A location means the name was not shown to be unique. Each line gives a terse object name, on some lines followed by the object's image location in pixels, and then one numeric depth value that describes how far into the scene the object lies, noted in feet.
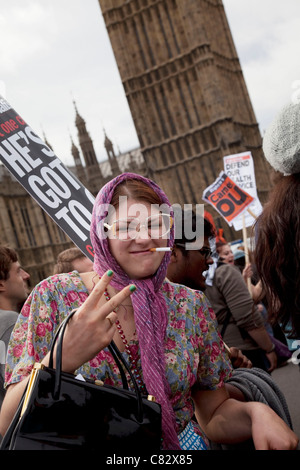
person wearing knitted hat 5.60
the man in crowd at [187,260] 10.20
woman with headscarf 5.60
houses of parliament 120.98
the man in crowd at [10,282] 10.11
